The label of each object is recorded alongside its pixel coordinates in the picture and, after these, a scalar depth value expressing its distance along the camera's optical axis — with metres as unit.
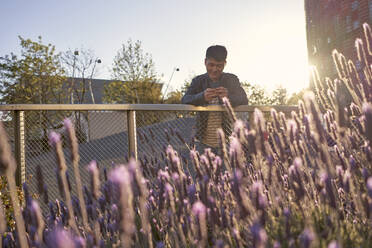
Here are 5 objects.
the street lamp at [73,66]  28.99
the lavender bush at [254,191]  0.99
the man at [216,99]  4.70
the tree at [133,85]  30.53
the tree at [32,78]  24.59
